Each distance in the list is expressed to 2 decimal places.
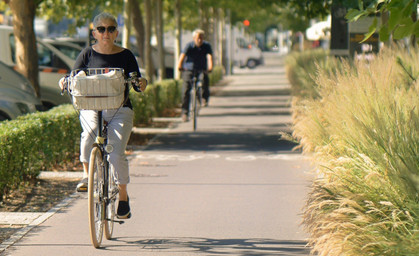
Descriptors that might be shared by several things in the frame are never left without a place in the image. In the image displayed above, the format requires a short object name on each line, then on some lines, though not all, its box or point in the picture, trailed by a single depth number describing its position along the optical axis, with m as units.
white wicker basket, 13.09
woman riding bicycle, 13.95
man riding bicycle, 34.53
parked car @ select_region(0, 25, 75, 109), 36.09
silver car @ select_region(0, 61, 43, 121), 25.86
